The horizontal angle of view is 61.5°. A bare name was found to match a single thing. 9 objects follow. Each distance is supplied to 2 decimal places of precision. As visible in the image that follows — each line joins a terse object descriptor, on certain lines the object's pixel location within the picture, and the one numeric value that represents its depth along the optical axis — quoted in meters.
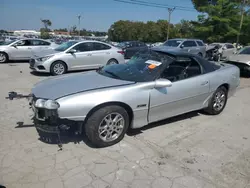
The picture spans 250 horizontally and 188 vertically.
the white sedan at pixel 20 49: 11.28
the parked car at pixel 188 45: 13.90
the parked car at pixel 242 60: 9.12
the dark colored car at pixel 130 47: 17.45
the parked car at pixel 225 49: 15.84
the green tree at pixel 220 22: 28.92
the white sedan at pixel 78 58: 8.09
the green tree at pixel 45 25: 65.76
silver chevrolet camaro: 2.86
